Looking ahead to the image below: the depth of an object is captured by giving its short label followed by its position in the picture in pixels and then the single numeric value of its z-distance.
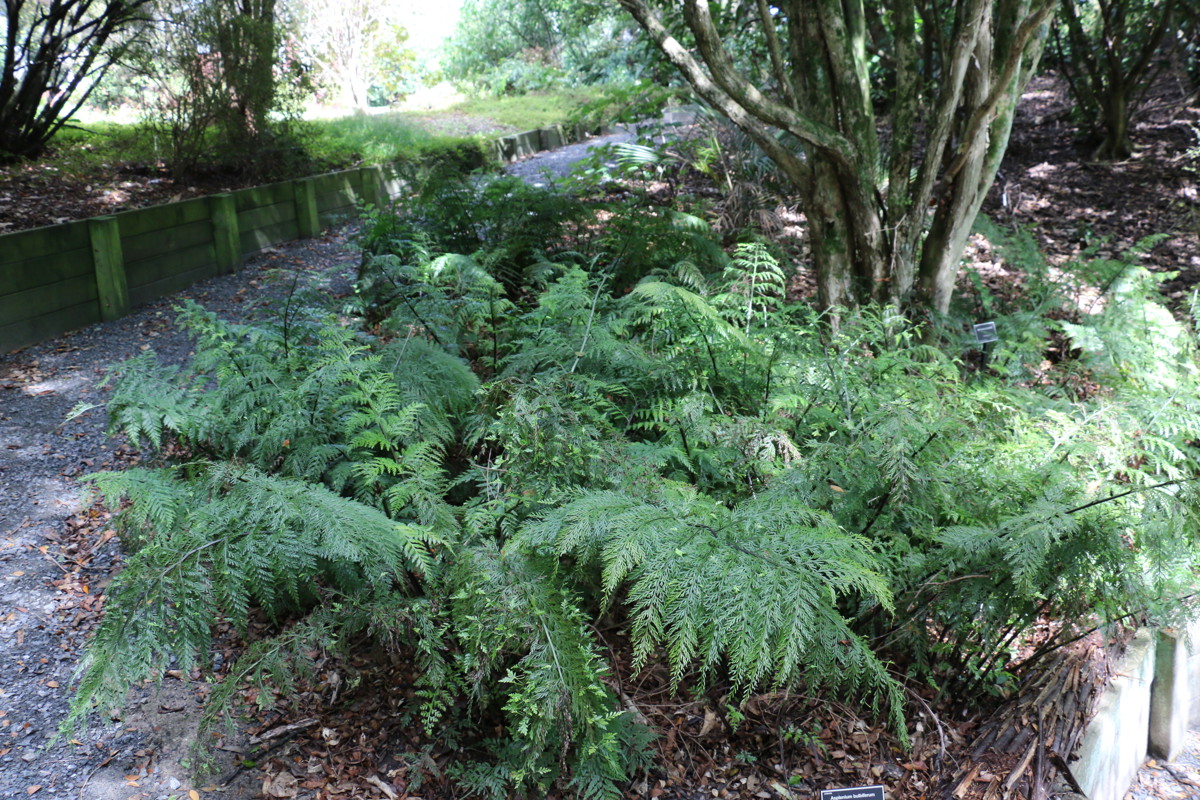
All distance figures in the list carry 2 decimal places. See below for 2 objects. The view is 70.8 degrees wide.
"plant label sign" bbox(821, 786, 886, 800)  2.38
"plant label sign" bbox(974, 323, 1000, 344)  4.77
